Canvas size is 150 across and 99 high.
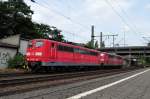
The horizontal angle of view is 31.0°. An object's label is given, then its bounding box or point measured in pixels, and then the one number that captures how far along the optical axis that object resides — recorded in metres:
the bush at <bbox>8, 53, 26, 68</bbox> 31.40
